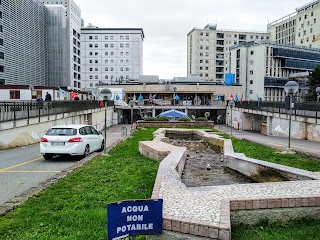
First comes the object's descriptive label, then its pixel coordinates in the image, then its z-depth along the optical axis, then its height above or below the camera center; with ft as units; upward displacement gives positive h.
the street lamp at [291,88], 35.79 +2.73
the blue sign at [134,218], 9.79 -4.64
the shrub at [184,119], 85.71 -4.69
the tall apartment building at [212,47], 273.22 +65.74
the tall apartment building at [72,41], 218.14 +60.47
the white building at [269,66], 207.25 +35.42
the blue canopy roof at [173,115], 92.42 -3.33
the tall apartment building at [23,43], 151.05 +43.44
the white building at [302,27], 229.50 +80.26
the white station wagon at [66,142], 31.90 -4.72
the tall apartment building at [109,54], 265.81 +56.28
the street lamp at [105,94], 36.15 +1.74
